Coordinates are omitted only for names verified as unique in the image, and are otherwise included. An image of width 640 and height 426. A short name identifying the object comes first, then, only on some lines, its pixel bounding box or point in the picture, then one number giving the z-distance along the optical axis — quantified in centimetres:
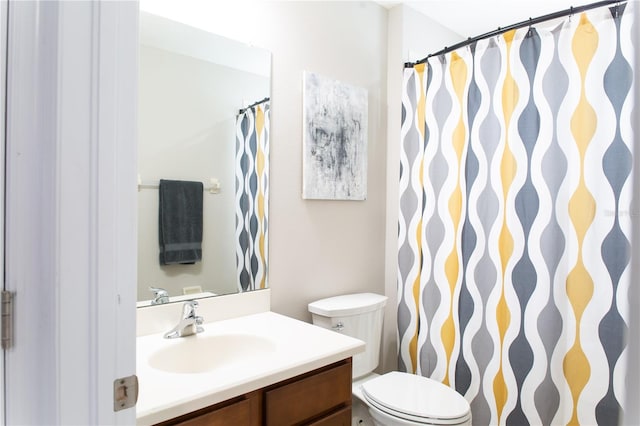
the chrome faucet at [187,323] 140
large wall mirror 144
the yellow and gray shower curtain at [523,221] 148
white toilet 152
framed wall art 189
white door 56
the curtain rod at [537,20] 149
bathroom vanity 98
